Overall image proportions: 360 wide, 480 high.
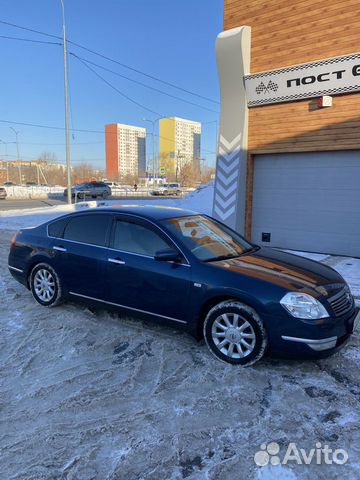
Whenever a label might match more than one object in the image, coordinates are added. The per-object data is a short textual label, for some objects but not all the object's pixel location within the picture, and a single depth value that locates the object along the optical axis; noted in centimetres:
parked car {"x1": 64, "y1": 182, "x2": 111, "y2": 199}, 3681
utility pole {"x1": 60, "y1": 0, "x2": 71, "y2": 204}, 2148
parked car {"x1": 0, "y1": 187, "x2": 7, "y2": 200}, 3841
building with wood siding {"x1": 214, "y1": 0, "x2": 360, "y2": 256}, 874
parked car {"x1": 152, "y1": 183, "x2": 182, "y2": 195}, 4910
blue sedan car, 357
